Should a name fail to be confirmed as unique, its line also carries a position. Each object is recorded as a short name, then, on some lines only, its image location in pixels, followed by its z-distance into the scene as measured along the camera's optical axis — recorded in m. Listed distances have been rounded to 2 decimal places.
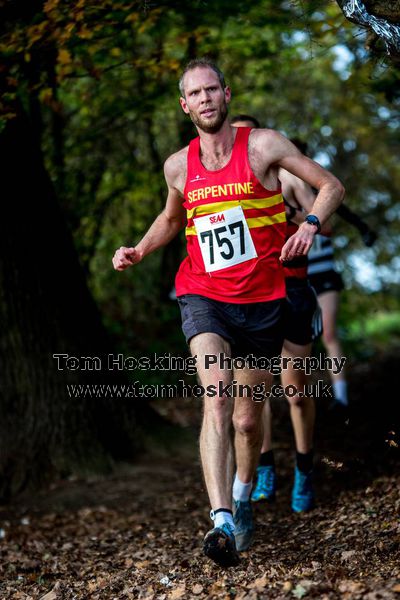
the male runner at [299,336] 9.95
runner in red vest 7.82
